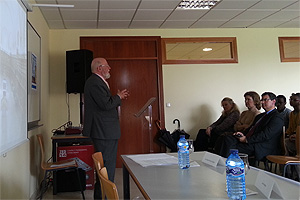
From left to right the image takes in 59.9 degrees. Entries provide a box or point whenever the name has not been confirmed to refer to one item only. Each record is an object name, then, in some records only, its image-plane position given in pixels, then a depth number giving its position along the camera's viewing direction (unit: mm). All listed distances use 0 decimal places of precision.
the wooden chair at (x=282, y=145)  3314
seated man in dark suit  3312
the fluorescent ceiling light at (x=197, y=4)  3990
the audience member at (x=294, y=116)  3908
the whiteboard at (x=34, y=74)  3100
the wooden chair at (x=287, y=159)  2865
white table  1137
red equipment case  3459
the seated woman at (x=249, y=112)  4125
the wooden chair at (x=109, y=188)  1016
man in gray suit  2635
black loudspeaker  4203
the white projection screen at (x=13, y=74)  1802
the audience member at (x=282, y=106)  4441
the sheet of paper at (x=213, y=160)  1723
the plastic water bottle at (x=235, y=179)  1078
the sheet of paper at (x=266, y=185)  1094
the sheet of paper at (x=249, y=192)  1127
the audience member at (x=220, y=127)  4453
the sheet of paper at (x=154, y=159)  1787
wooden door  4906
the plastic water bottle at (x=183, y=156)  1654
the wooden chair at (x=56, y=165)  2995
